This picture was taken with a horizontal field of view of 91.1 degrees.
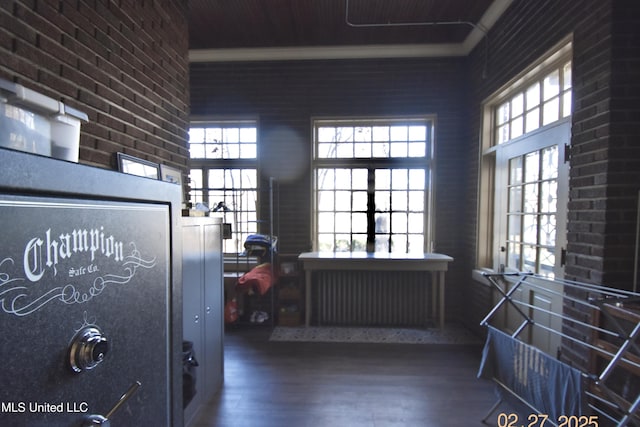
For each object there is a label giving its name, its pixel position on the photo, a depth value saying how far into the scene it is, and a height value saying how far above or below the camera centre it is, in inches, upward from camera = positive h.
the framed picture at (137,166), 76.9 +10.3
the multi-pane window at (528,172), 101.4 +13.9
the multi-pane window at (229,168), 176.9 +21.0
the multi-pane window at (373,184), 172.2 +12.4
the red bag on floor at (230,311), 152.3 -51.8
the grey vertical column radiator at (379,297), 161.5 -47.0
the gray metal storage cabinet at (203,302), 84.3 -29.0
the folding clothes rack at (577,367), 58.5 -35.0
